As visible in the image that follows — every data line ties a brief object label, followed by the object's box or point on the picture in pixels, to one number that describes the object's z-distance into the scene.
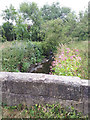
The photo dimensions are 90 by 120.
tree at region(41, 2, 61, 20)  17.02
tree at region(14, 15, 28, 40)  5.96
